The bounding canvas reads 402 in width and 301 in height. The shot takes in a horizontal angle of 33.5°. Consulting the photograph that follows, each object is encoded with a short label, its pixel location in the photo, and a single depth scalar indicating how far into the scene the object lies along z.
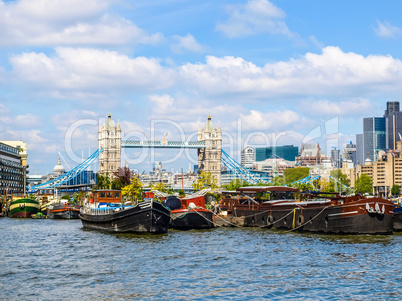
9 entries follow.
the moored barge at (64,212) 102.88
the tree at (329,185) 156.75
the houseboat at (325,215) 53.56
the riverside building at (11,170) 157.50
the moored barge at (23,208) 106.44
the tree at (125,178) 145.75
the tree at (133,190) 127.62
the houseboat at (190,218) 64.44
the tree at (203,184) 126.26
